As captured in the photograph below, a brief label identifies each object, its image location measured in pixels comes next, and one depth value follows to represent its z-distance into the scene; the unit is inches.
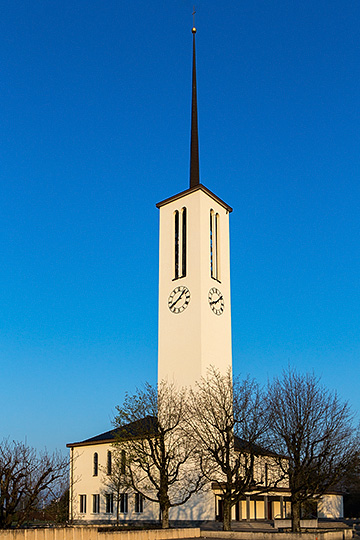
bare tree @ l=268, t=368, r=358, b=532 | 1288.1
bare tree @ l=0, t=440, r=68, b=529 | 893.2
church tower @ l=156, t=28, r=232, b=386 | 1814.7
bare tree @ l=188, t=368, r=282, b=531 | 1334.9
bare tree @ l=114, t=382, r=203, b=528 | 1445.6
